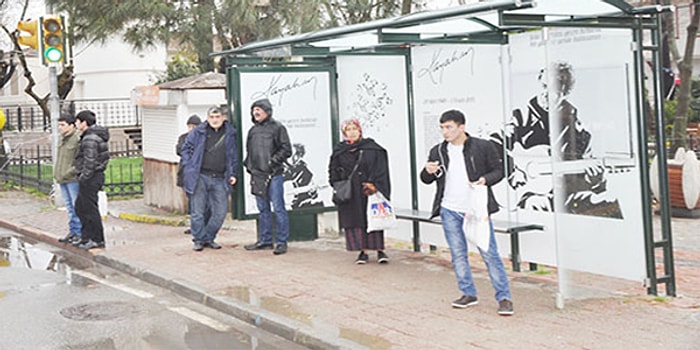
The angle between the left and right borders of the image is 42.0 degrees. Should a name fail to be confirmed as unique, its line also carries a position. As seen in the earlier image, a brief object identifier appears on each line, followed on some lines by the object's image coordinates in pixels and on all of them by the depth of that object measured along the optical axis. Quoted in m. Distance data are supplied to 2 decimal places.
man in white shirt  7.26
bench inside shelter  8.60
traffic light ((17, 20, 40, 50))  14.81
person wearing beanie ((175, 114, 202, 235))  12.08
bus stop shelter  7.46
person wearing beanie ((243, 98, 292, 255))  10.51
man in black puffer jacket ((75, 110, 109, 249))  10.92
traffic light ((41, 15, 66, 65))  14.48
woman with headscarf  9.59
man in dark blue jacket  10.84
